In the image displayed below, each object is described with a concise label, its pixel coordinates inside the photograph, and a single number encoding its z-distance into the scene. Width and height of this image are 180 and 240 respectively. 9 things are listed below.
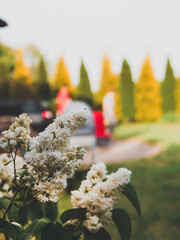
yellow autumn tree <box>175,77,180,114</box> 21.66
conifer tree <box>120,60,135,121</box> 20.53
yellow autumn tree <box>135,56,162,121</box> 20.62
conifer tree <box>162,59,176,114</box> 21.14
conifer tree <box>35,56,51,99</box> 21.69
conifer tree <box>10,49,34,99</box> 19.03
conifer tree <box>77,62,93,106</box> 22.05
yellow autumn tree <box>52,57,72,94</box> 24.52
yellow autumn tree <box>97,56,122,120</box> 22.73
